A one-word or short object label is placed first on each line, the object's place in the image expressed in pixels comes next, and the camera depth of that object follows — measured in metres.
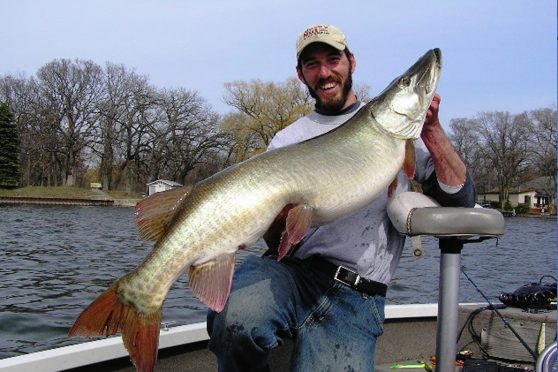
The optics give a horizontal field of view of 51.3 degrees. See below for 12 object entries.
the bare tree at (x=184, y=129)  61.50
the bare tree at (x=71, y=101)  60.53
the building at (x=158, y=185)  56.47
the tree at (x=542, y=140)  67.88
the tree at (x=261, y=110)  51.25
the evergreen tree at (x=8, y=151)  52.38
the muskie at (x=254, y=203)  2.28
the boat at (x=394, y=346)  3.46
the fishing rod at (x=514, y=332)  3.95
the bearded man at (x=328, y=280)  2.71
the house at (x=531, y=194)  74.88
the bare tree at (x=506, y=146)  71.31
